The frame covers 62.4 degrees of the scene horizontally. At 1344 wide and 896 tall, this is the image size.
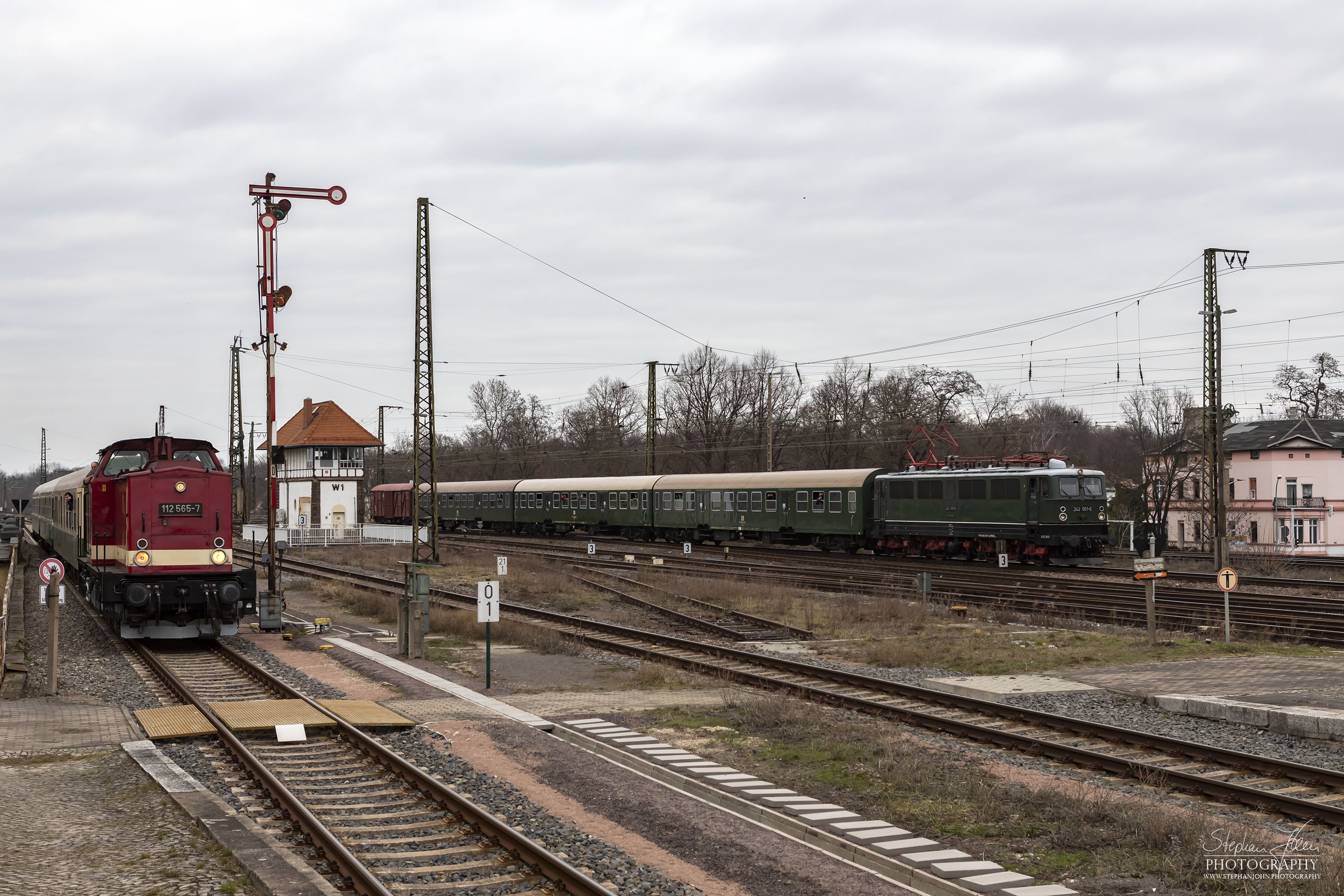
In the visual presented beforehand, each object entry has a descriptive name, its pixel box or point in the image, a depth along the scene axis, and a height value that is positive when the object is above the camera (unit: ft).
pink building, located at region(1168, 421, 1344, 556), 226.79 -3.25
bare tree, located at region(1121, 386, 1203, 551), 208.44 +5.13
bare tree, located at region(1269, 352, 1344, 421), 264.72 +18.72
